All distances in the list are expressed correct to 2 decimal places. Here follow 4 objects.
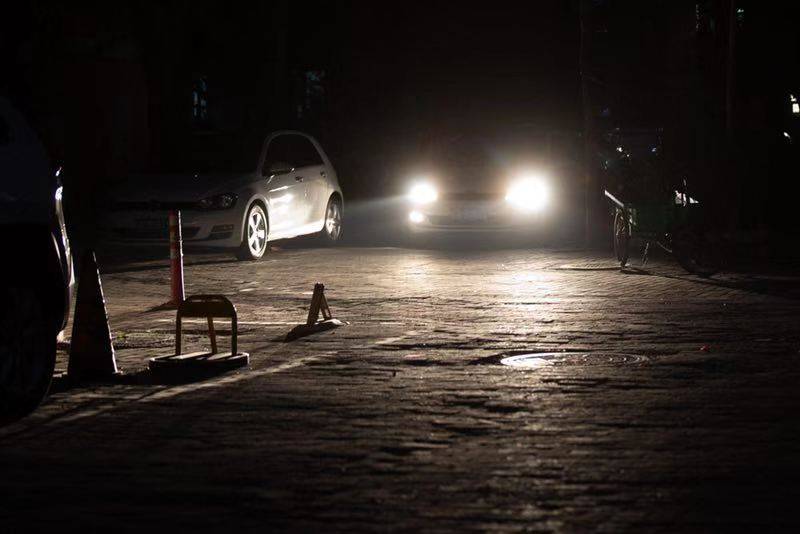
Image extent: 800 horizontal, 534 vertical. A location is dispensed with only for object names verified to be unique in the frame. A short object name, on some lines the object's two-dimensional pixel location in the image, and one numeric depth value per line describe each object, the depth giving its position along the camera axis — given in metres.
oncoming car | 25.47
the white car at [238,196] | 21.34
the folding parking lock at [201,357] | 11.01
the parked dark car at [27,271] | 8.95
